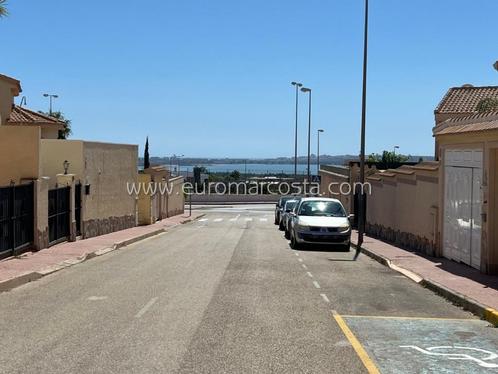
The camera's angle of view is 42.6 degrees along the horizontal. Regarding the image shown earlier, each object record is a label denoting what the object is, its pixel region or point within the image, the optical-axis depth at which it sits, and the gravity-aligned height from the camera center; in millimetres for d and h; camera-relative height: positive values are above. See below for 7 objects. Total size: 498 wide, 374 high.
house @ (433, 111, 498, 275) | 14586 -458
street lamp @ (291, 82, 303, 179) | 59259 +2288
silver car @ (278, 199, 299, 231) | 33812 -2295
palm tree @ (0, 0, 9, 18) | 15689 +3847
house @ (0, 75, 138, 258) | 18156 -570
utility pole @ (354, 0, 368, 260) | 25562 +2487
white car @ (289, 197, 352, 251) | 21938 -2003
